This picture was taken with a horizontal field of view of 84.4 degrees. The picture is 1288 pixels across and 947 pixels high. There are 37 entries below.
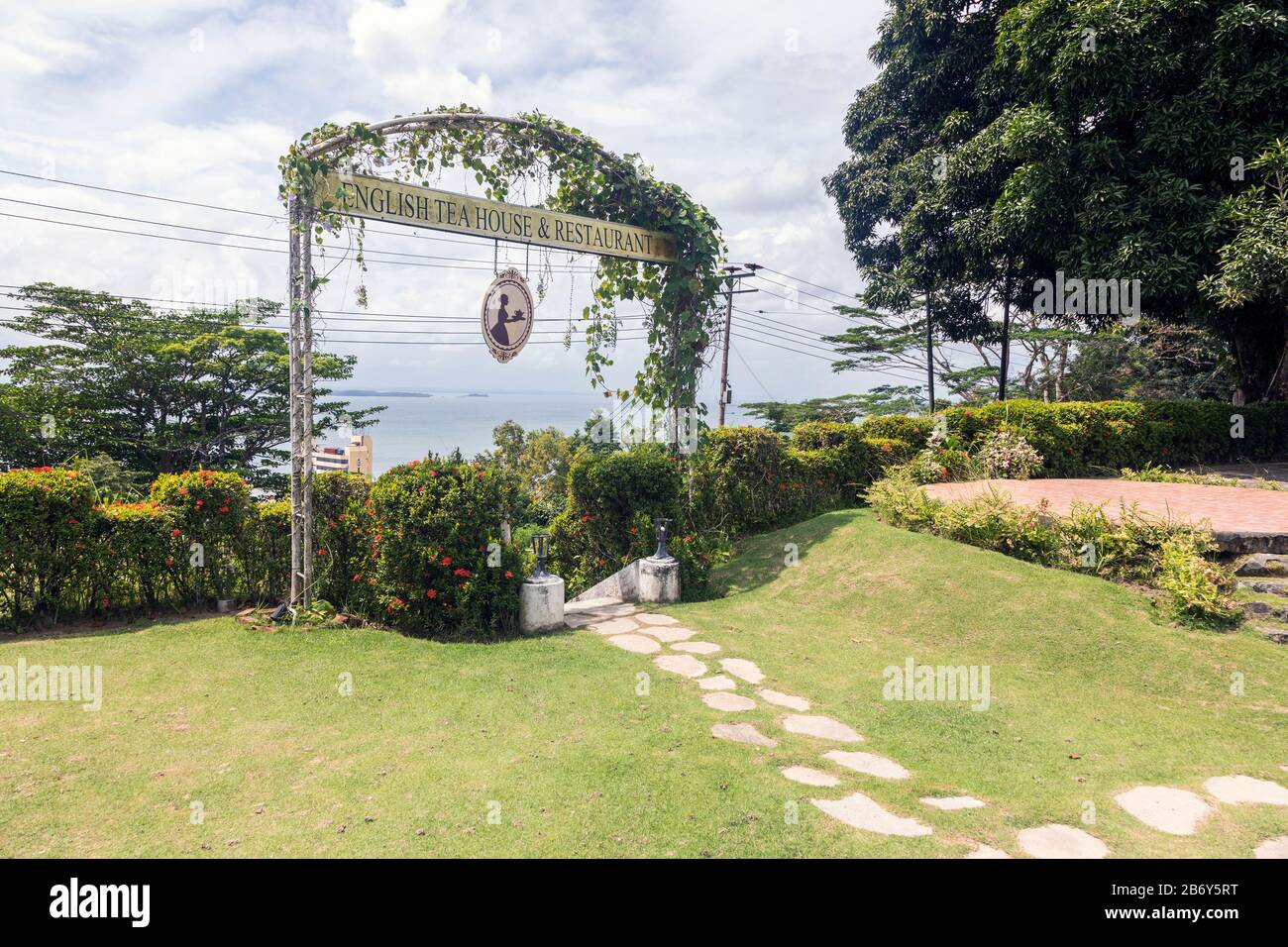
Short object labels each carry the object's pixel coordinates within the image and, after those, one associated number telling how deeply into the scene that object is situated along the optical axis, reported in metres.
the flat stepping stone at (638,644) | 6.67
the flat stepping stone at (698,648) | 6.68
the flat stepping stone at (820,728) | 4.91
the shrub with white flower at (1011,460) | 13.02
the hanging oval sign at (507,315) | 8.23
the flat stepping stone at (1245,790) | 4.11
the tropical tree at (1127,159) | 12.69
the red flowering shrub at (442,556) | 6.81
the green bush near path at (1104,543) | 6.79
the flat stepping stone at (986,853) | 3.37
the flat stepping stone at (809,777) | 4.14
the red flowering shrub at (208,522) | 7.09
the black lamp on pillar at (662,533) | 8.48
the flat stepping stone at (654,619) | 7.64
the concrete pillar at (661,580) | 8.51
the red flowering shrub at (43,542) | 6.31
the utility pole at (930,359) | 21.76
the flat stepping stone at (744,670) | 6.03
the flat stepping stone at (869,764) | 4.34
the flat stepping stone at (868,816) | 3.60
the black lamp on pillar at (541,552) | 7.29
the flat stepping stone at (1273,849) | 3.50
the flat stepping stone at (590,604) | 8.34
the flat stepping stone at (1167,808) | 3.80
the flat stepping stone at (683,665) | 6.09
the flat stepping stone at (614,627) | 7.25
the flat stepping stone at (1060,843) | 3.43
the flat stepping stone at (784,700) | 5.45
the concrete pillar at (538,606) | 7.10
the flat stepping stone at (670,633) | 7.06
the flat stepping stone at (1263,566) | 7.29
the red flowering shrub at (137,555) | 6.80
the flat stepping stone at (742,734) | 4.73
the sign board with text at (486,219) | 7.37
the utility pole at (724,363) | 29.02
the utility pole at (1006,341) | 19.26
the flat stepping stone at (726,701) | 5.38
